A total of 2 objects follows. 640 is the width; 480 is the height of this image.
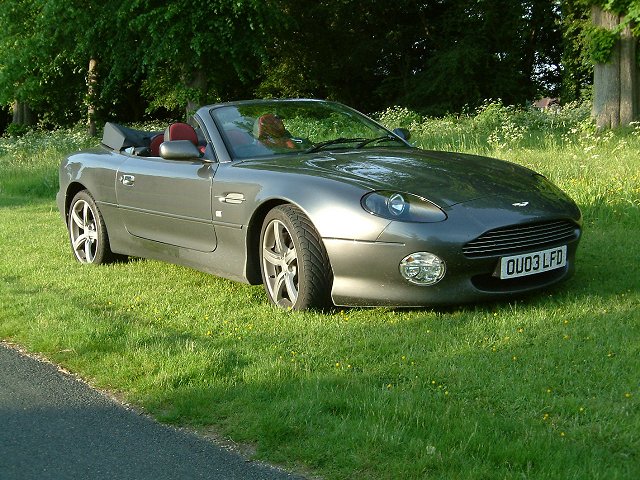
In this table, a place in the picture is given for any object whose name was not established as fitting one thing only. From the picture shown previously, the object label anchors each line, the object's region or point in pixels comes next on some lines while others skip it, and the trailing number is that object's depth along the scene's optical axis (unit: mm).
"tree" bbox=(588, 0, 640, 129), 17359
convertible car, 5316
